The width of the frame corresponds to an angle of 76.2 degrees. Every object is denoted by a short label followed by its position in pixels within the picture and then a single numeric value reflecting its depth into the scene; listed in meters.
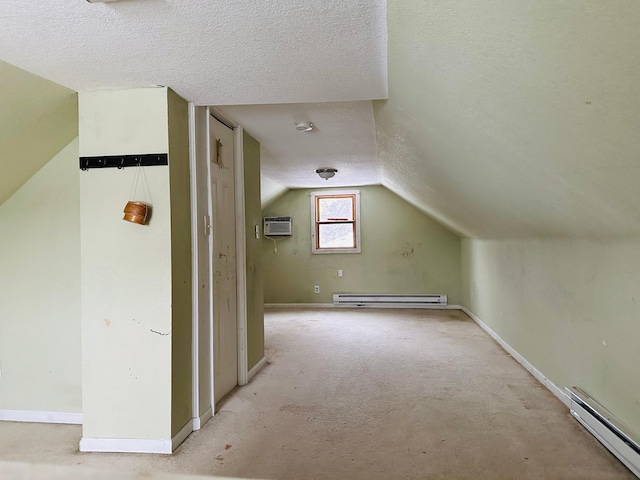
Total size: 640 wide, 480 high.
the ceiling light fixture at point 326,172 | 4.99
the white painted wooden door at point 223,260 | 2.78
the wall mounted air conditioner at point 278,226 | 6.99
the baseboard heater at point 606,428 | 1.85
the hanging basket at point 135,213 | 2.14
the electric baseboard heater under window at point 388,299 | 6.65
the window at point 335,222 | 6.97
